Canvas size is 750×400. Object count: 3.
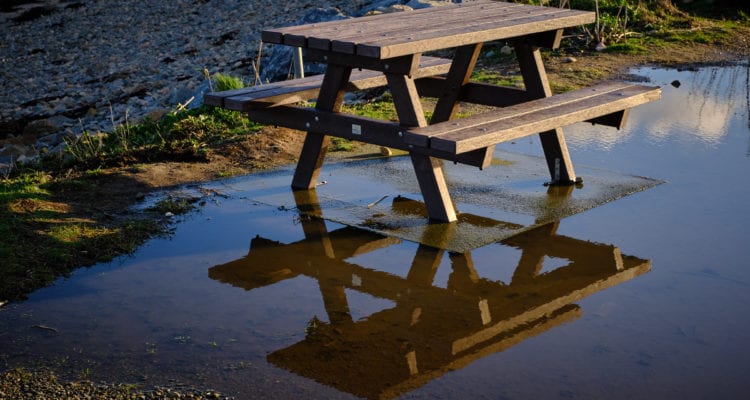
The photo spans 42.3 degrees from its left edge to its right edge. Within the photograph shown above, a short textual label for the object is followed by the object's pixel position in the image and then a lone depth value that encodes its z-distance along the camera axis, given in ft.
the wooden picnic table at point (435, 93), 19.63
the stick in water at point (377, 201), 22.25
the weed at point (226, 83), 33.32
